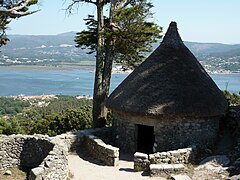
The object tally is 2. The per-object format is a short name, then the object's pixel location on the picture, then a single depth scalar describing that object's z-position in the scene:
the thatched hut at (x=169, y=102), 11.56
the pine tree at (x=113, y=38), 16.25
